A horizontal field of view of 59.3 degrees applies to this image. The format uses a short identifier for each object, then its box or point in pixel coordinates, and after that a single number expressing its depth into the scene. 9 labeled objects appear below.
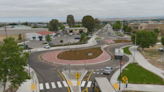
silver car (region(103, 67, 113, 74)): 24.56
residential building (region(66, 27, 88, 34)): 103.35
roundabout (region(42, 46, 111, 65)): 31.67
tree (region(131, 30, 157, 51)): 41.03
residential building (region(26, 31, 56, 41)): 69.94
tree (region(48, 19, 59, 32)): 108.15
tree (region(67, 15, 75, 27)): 124.06
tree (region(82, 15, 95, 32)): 93.75
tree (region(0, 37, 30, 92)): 15.31
